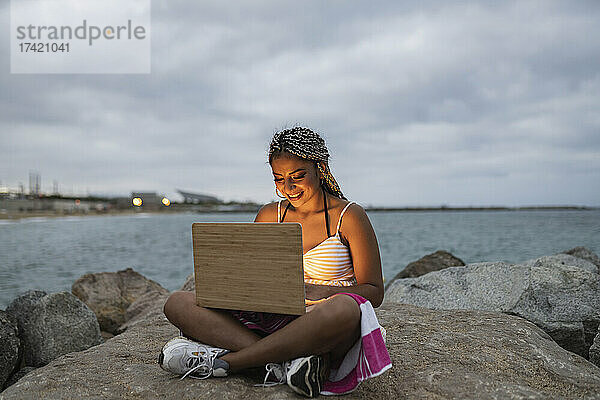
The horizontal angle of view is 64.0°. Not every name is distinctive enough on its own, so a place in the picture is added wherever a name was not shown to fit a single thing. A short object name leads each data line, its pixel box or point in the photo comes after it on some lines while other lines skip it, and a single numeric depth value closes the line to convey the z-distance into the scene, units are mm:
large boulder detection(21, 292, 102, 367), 5219
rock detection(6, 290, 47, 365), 5265
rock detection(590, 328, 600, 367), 4340
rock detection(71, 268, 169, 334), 7625
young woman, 2881
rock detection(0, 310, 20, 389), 4578
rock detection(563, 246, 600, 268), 10250
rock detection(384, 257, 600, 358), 5164
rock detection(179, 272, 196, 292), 6902
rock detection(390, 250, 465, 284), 8727
